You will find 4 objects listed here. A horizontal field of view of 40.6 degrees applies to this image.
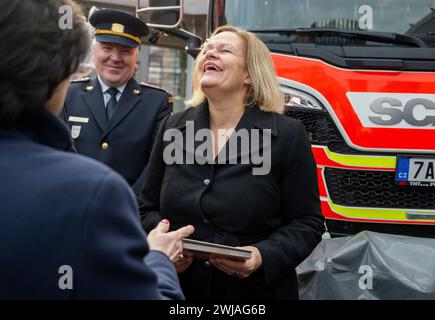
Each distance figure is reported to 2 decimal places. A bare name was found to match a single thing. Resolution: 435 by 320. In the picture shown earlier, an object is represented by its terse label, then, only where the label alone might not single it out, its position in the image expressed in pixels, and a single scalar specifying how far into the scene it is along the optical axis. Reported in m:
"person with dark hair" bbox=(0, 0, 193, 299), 1.20
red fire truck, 3.53
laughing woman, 2.51
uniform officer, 3.32
